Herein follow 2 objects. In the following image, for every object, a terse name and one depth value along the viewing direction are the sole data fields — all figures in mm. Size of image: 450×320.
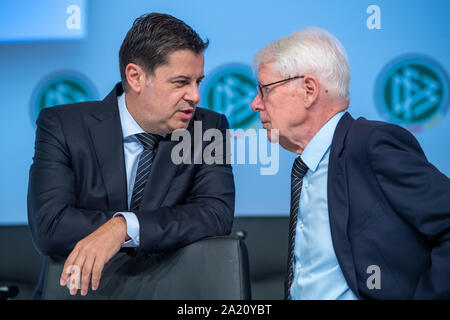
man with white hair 3186
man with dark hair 3349
